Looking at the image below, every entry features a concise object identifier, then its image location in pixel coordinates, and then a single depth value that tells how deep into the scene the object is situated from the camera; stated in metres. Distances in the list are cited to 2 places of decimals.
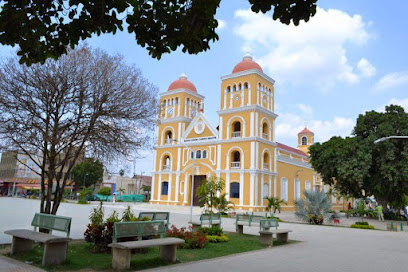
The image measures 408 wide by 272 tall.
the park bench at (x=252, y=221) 10.98
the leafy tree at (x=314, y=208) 18.61
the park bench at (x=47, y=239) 6.43
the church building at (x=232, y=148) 33.38
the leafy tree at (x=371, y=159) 25.39
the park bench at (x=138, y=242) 6.30
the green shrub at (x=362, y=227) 18.06
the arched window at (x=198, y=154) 37.16
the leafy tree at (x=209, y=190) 17.94
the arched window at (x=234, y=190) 33.56
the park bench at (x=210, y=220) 11.55
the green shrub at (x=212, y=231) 10.66
